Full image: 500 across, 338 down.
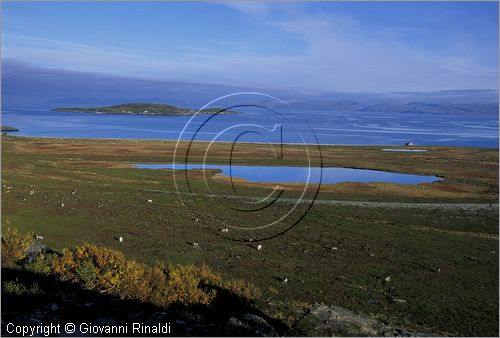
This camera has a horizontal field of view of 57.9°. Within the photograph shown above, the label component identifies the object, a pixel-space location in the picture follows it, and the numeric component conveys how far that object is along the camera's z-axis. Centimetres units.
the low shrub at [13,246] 1702
